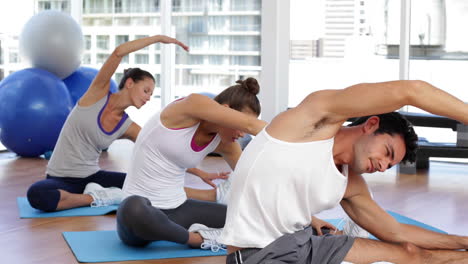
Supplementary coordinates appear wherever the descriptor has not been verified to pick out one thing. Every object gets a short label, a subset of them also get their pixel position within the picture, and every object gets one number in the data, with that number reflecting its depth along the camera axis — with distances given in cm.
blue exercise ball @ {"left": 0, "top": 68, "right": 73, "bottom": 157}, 516
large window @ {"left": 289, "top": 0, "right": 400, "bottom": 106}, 601
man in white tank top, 178
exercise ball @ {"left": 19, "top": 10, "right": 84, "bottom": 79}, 545
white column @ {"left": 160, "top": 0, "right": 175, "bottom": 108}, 705
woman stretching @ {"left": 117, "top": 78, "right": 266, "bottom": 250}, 254
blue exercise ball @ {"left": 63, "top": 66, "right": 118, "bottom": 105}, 567
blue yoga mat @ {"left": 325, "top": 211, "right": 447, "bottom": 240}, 328
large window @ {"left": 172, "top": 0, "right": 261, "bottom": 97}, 678
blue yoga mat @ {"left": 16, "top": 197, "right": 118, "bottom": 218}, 350
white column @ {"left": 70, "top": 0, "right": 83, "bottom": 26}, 726
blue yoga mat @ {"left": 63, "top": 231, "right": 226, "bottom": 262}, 274
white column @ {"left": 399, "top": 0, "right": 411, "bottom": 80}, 584
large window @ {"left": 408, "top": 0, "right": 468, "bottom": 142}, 561
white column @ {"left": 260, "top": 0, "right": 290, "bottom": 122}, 646
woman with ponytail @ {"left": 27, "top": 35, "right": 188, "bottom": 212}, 340
